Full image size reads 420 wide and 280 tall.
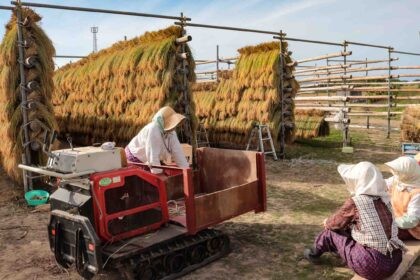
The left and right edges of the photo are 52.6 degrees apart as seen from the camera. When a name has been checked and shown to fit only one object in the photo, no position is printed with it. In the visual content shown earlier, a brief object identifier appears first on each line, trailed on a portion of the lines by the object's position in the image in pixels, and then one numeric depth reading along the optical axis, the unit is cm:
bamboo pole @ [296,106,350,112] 1355
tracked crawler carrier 409
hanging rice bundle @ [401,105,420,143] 1264
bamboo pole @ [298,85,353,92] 1372
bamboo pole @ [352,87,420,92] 1591
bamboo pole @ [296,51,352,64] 1318
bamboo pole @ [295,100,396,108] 1584
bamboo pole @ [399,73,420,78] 1536
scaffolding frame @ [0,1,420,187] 737
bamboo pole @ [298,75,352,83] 1383
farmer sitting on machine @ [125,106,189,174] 550
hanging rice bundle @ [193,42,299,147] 1200
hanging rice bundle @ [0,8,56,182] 766
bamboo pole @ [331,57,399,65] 1606
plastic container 739
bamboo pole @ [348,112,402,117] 1584
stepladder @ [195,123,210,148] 1364
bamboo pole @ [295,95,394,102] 1294
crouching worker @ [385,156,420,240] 465
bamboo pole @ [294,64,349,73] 1470
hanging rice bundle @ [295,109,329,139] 1426
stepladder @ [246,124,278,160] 1172
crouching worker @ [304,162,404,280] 400
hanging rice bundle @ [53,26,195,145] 983
